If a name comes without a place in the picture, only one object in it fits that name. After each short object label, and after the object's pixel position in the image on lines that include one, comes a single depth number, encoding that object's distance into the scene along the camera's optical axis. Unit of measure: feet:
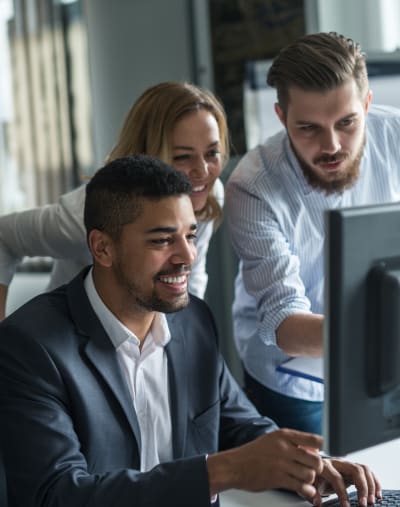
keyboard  5.32
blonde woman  6.93
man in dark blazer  5.15
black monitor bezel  4.35
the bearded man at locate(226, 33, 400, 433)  6.44
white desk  5.59
